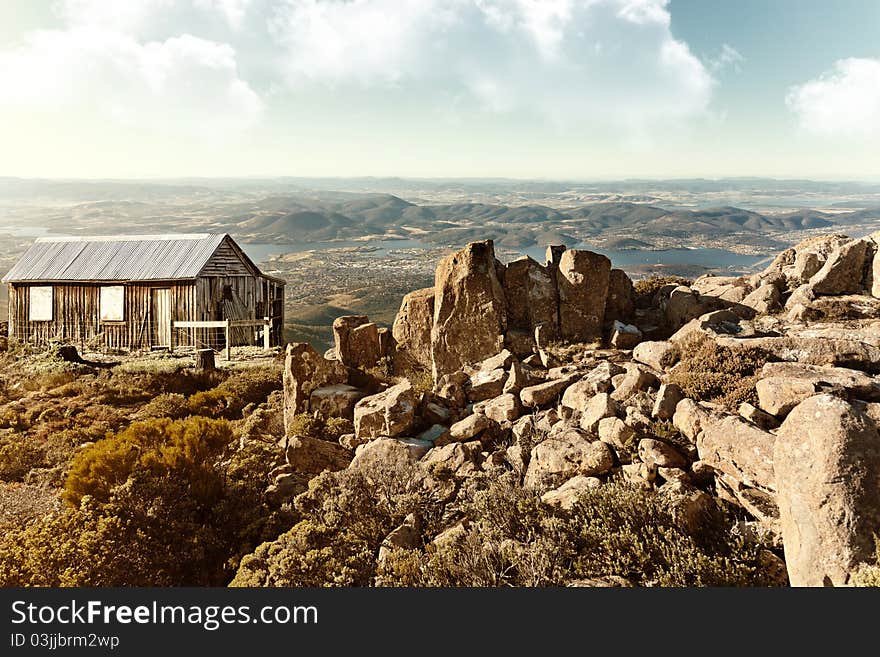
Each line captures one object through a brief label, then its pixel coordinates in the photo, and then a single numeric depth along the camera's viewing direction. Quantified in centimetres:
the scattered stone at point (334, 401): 1012
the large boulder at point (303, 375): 1048
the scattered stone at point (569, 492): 607
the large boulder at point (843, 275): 1226
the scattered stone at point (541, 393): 881
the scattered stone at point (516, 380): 956
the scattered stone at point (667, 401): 705
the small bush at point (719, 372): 725
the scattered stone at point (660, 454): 634
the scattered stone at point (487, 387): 999
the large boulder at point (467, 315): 1263
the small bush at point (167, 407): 1314
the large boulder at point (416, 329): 1373
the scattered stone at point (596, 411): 742
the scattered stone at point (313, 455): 851
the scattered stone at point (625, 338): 1197
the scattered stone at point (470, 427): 820
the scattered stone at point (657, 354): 916
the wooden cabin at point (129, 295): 2038
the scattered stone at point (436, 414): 926
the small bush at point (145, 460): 693
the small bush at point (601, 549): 501
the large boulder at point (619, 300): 1390
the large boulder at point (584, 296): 1288
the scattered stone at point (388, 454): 785
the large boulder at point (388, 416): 872
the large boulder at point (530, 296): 1307
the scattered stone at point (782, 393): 639
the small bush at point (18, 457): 972
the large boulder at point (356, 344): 1383
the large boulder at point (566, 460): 660
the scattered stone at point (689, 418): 656
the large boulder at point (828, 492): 465
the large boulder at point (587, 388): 847
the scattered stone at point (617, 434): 672
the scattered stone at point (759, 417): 639
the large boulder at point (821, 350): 804
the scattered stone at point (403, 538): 581
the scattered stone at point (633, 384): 797
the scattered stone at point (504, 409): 870
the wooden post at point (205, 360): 1744
